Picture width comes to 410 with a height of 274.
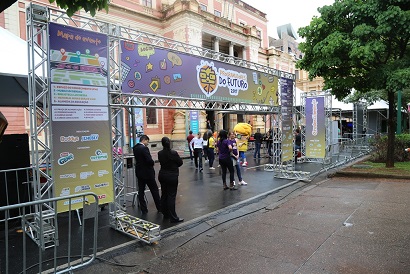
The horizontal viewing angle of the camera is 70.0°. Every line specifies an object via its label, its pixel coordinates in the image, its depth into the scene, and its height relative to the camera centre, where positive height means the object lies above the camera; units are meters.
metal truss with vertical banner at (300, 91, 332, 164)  13.52 +0.39
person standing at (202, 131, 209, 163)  14.18 -0.74
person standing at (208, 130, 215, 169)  13.37 -0.97
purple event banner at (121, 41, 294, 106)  5.89 +1.28
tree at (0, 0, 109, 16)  3.50 +1.54
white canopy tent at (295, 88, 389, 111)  21.11 +1.41
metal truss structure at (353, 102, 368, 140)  19.43 +0.73
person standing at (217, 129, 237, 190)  8.89 -0.84
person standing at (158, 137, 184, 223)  6.09 -0.96
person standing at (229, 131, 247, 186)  9.37 -0.95
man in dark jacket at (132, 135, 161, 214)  6.45 -0.93
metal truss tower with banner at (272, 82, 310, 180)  10.62 -1.48
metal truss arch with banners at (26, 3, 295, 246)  4.73 +0.58
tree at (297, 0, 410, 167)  9.27 +2.67
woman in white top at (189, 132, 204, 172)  12.64 -0.94
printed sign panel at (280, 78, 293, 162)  10.91 +0.35
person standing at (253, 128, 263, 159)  16.14 -0.74
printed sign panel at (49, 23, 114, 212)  4.82 +0.29
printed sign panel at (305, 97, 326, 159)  13.52 -0.11
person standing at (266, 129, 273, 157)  16.83 -0.90
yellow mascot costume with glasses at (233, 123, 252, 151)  13.56 -0.33
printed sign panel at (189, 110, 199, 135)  20.66 +0.48
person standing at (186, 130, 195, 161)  15.33 -0.51
